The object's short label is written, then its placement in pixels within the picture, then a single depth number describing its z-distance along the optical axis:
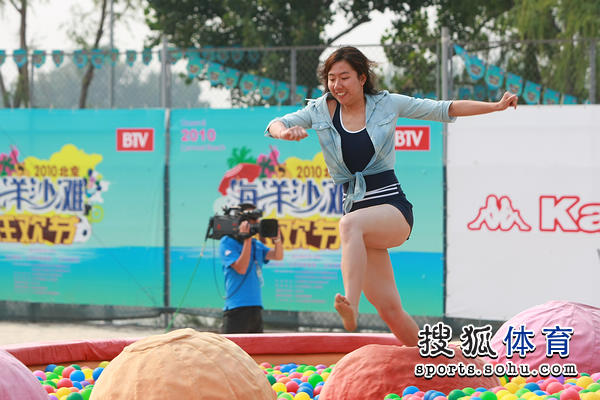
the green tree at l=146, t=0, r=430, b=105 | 28.23
